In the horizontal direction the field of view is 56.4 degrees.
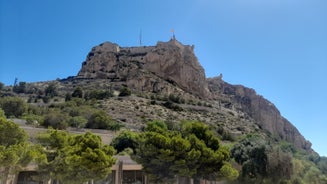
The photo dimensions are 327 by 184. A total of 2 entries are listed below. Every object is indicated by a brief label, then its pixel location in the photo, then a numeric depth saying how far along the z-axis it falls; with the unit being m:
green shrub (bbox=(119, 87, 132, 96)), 70.94
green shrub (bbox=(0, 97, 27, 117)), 44.79
